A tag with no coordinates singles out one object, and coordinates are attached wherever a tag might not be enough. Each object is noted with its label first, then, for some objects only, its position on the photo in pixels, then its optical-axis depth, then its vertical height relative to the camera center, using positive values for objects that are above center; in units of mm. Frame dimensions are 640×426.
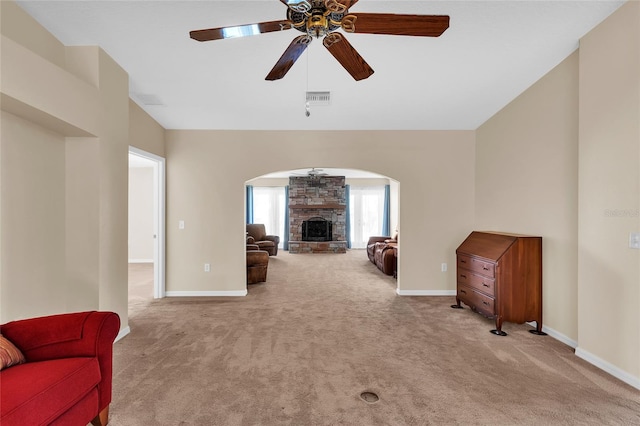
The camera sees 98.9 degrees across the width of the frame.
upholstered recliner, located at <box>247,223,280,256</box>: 7031 -782
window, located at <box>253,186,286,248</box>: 9070 +97
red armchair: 1230 -797
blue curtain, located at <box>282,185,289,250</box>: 8867 -359
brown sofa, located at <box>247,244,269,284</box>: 4781 -968
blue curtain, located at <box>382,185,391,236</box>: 9078 -39
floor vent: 1872 -1296
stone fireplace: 8594 -67
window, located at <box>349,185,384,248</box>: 9242 -40
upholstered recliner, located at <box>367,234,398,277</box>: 5418 -905
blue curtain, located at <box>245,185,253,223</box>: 8680 +191
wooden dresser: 2949 -779
